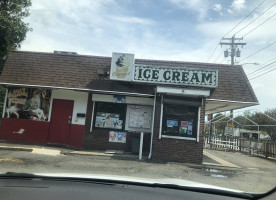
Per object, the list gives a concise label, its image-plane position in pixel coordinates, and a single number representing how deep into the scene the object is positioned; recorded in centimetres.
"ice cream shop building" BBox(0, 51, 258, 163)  939
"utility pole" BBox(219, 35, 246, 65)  2499
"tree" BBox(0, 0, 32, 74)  1294
